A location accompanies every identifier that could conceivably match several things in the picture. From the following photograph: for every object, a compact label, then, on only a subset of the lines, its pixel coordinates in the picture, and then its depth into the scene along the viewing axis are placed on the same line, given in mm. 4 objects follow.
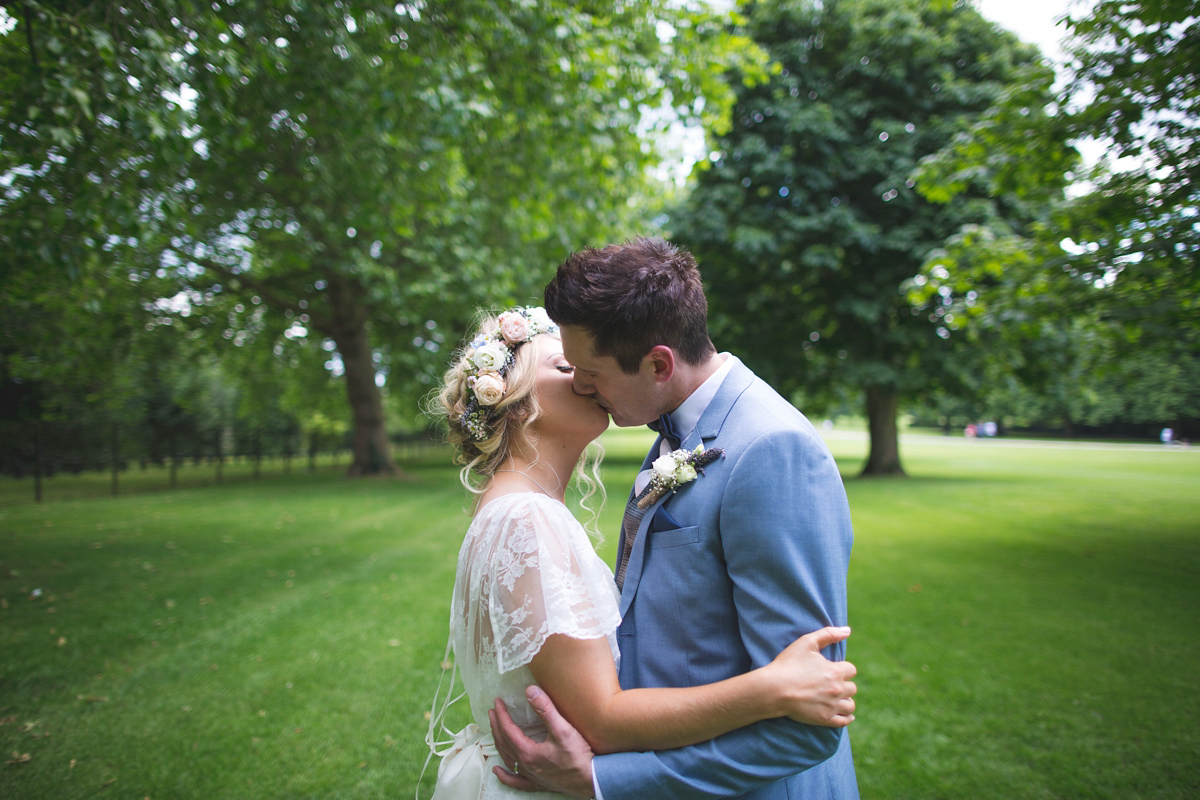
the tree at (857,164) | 15328
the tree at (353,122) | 4934
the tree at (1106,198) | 5816
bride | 1416
